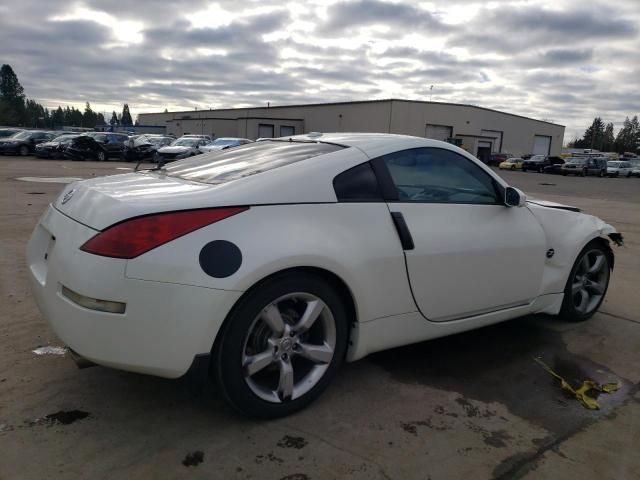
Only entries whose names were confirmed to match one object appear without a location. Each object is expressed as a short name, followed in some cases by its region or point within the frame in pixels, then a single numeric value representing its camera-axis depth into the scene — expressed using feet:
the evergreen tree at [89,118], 488.89
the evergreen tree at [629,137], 384.06
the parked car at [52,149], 88.99
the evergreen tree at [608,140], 403.15
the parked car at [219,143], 84.11
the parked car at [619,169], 164.37
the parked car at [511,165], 160.04
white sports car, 7.66
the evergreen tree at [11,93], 357.73
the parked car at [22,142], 94.38
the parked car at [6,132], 100.07
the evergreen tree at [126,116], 542.36
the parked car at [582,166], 148.87
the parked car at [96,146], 89.10
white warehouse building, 189.98
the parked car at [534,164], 153.79
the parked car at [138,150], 95.20
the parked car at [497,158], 180.04
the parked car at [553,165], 151.12
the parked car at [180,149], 86.28
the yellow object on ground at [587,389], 10.34
